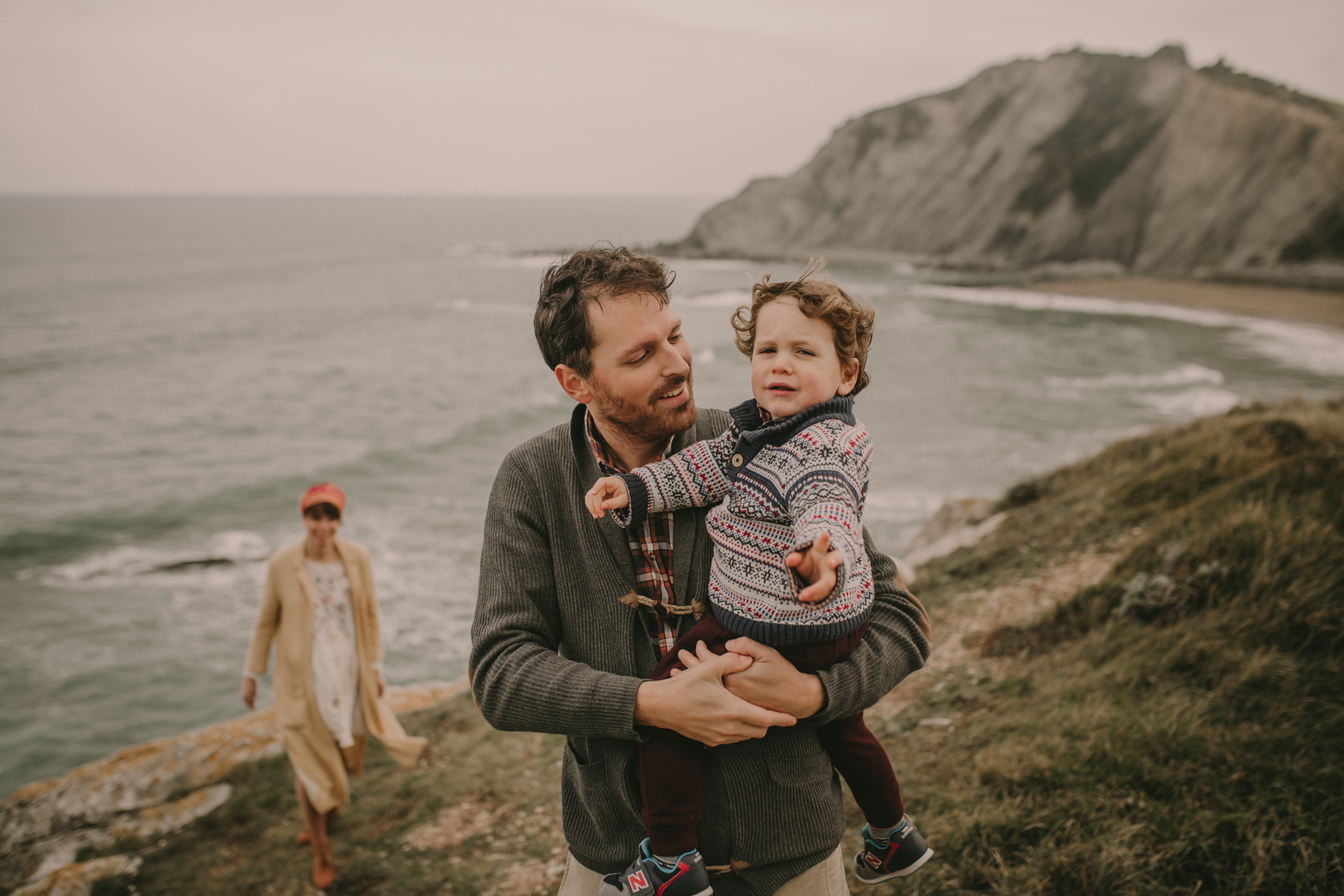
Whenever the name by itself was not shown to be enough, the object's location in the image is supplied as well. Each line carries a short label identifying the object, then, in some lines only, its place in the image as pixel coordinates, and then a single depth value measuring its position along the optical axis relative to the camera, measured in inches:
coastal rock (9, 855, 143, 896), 208.1
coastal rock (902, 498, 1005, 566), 400.8
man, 72.4
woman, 206.8
